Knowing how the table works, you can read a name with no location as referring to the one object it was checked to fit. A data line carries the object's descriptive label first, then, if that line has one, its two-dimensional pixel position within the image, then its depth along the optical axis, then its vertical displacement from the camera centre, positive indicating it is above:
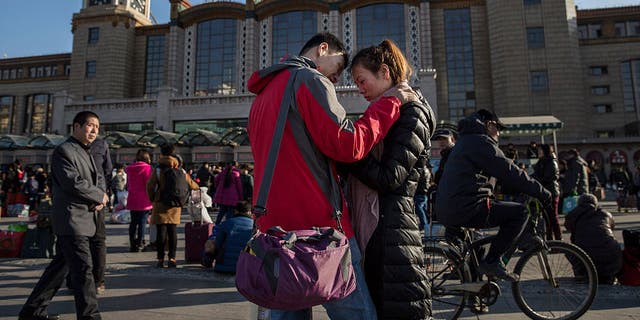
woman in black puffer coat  1.82 -0.03
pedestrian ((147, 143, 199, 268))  6.27 -0.10
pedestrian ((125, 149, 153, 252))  7.62 +0.15
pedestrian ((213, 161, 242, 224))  9.98 +0.40
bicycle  3.40 -0.66
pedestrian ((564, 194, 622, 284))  4.93 -0.43
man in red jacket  1.67 +0.23
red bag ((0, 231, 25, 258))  7.26 -0.70
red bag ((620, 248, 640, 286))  4.93 -0.82
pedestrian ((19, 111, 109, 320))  3.29 -0.12
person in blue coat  5.63 -0.51
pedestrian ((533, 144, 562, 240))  7.75 +0.49
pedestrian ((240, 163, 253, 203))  10.50 +0.59
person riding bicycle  3.54 +0.08
